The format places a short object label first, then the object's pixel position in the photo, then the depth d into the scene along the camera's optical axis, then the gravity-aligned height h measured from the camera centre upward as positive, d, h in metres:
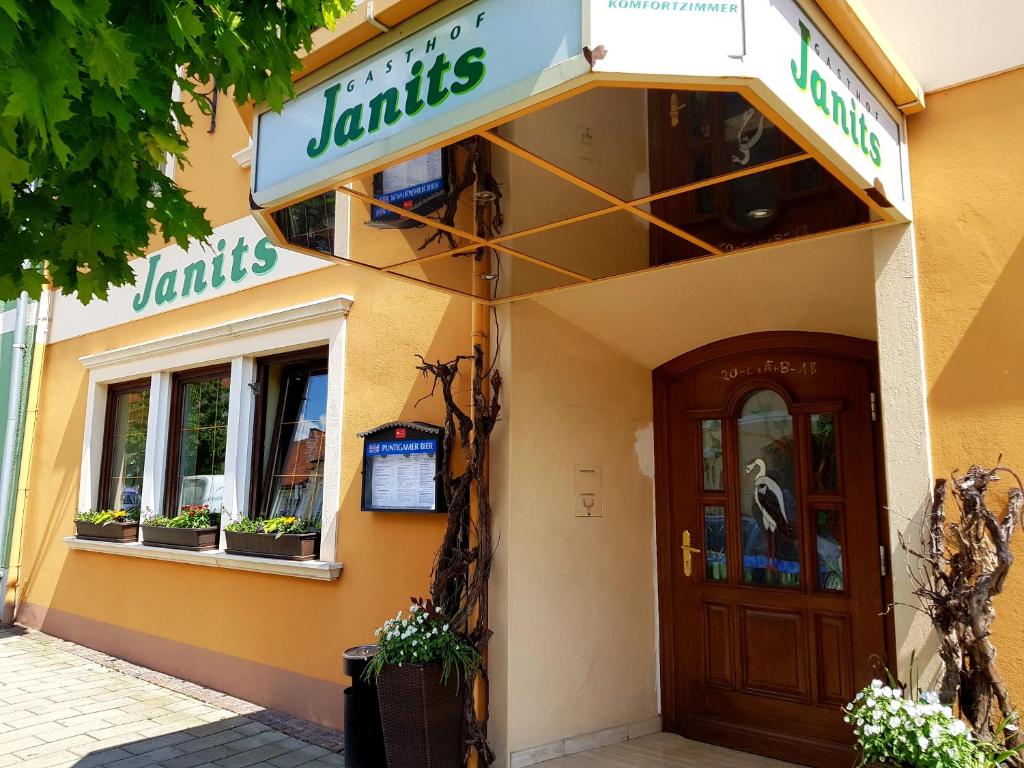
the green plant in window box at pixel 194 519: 6.42 -0.15
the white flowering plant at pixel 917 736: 2.53 -0.74
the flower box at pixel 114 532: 7.27 -0.30
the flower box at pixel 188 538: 6.36 -0.30
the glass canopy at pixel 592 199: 3.88 +1.59
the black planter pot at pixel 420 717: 3.97 -1.07
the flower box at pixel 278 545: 5.48 -0.31
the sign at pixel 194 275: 6.43 +1.96
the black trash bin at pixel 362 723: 4.27 -1.17
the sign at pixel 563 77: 2.29 +1.38
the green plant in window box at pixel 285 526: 5.61 -0.18
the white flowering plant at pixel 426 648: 4.04 -0.74
